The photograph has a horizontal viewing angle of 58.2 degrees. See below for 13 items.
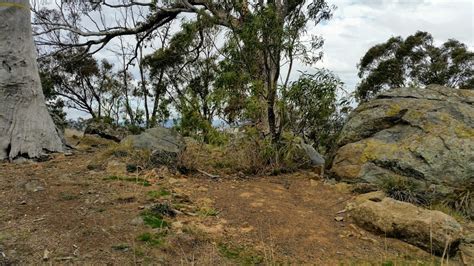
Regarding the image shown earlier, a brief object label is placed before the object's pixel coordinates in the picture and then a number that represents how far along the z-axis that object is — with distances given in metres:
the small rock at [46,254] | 3.16
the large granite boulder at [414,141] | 5.41
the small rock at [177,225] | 3.94
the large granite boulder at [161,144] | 6.14
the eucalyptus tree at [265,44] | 6.46
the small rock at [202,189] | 5.27
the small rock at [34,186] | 4.59
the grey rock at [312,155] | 7.00
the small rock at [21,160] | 6.03
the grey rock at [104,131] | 10.41
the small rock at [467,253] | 3.79
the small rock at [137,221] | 3.87
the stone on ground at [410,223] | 3.82
